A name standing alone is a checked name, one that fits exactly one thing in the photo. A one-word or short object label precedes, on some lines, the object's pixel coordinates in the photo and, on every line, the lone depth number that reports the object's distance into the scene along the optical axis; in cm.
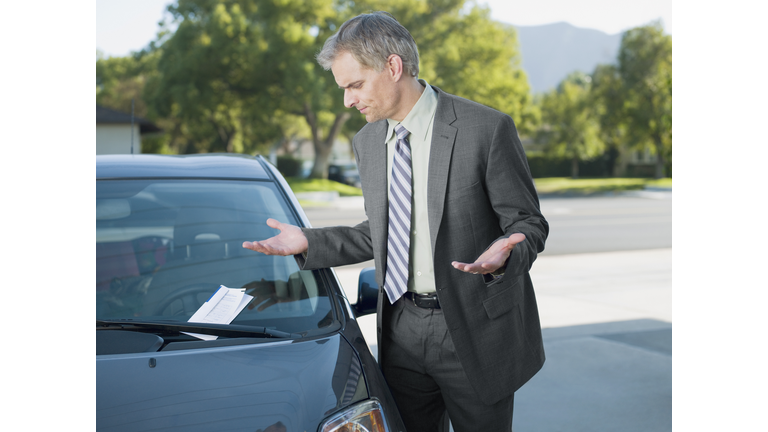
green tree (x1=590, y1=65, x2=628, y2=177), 3181
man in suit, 183
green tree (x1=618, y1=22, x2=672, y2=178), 2978
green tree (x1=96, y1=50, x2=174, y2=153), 3794
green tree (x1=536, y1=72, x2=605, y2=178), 4009
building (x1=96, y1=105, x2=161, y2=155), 2153
